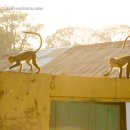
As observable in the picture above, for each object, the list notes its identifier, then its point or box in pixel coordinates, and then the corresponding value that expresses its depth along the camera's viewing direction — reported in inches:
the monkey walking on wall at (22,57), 308.8
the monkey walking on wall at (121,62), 335.6
